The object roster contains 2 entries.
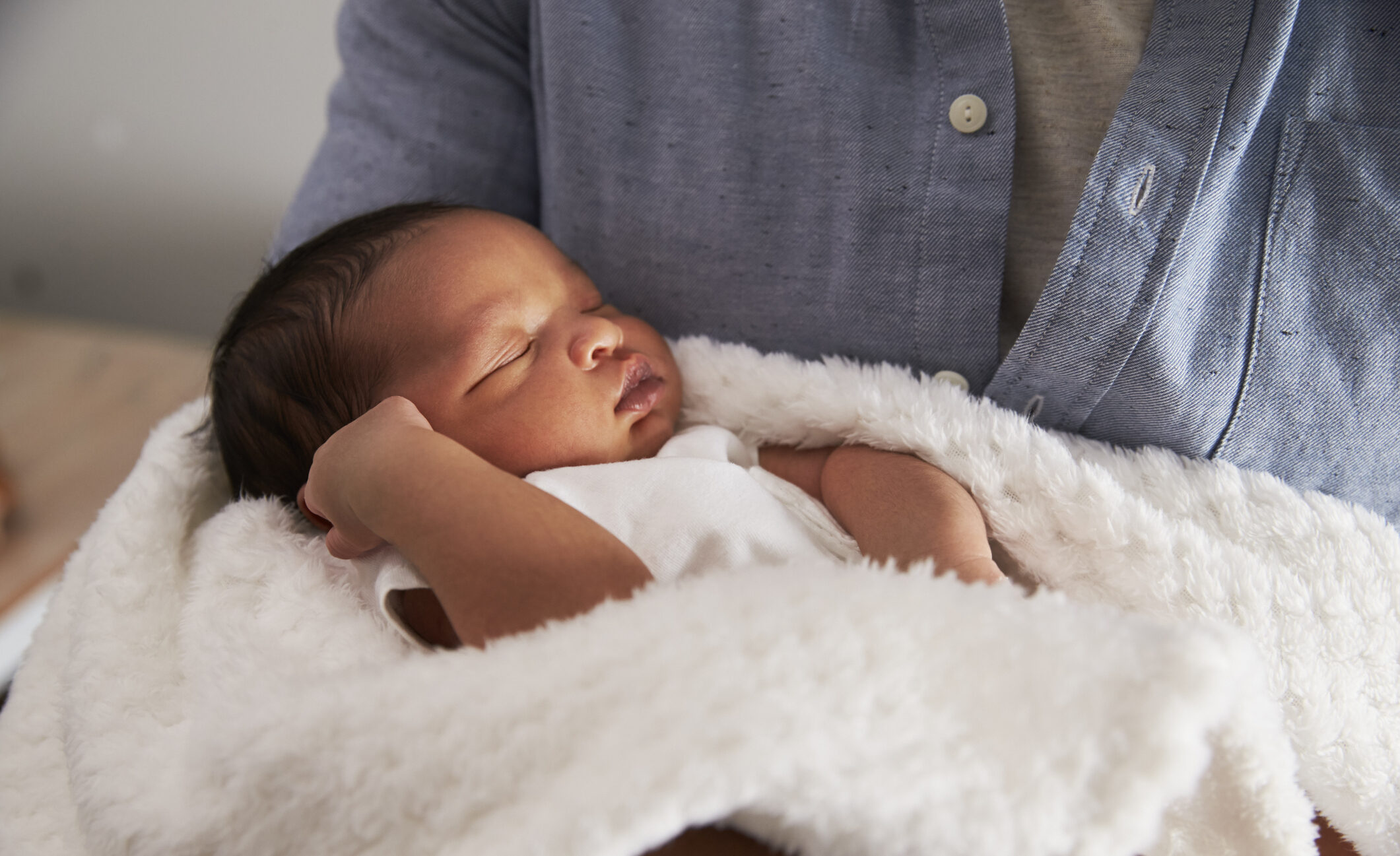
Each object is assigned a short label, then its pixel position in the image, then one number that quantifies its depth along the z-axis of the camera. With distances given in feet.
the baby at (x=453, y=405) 1.94
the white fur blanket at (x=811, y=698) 1.30
